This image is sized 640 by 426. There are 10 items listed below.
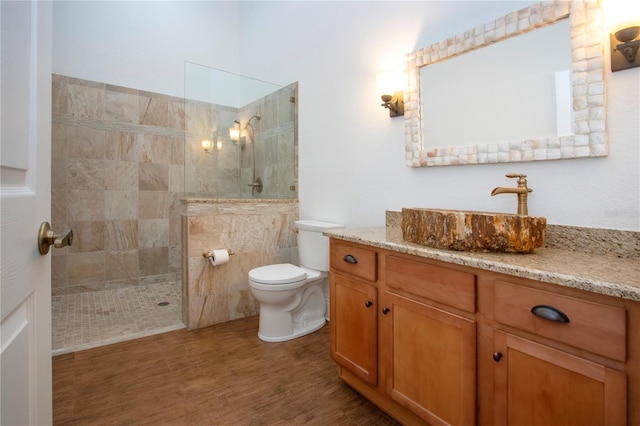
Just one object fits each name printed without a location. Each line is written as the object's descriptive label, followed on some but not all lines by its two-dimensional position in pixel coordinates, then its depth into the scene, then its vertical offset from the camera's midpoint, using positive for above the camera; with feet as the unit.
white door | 1.66 +0.05
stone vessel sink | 3.81 -0.21
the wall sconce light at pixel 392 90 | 6.54 +2.55
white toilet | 7.41 -1.79
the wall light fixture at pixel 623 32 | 3.77 +2.18
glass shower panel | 10.23 +2.70
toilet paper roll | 8.30 -1.08
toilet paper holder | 8.34 -1.01
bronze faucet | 4.39 +0.32
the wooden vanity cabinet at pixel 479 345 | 2.75 -1.45
